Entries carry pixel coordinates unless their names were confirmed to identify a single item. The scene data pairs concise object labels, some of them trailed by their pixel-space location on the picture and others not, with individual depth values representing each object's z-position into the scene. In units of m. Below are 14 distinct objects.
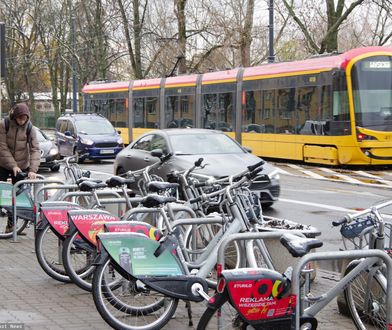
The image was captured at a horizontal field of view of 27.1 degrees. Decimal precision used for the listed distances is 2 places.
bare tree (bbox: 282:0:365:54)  35.25
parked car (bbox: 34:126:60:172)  23.50
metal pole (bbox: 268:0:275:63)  31.86
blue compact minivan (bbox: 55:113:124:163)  28.20
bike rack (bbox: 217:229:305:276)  5.26
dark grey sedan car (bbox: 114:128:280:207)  13.70
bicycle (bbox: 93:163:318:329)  5.61
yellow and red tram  22.48
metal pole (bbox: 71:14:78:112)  46.38
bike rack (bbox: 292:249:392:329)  4.58
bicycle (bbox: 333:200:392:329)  5.24
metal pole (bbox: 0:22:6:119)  11.78
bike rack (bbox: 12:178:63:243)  10.03
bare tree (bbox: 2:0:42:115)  56.59
